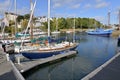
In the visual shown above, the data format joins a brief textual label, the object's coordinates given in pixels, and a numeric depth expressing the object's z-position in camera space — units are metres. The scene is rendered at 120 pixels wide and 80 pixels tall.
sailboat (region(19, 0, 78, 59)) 8.98
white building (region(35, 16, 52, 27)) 46.48
